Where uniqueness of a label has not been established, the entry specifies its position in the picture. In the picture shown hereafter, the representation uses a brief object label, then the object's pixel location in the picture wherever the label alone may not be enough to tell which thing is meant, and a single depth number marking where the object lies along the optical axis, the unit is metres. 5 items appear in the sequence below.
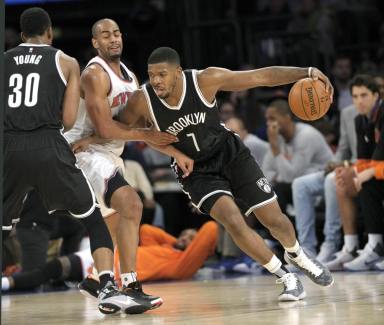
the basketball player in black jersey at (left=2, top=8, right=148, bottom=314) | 10.35
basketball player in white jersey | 10.99
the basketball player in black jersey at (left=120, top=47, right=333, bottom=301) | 11.13
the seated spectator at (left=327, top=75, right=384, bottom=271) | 15.87
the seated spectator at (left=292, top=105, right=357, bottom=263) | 16.79
